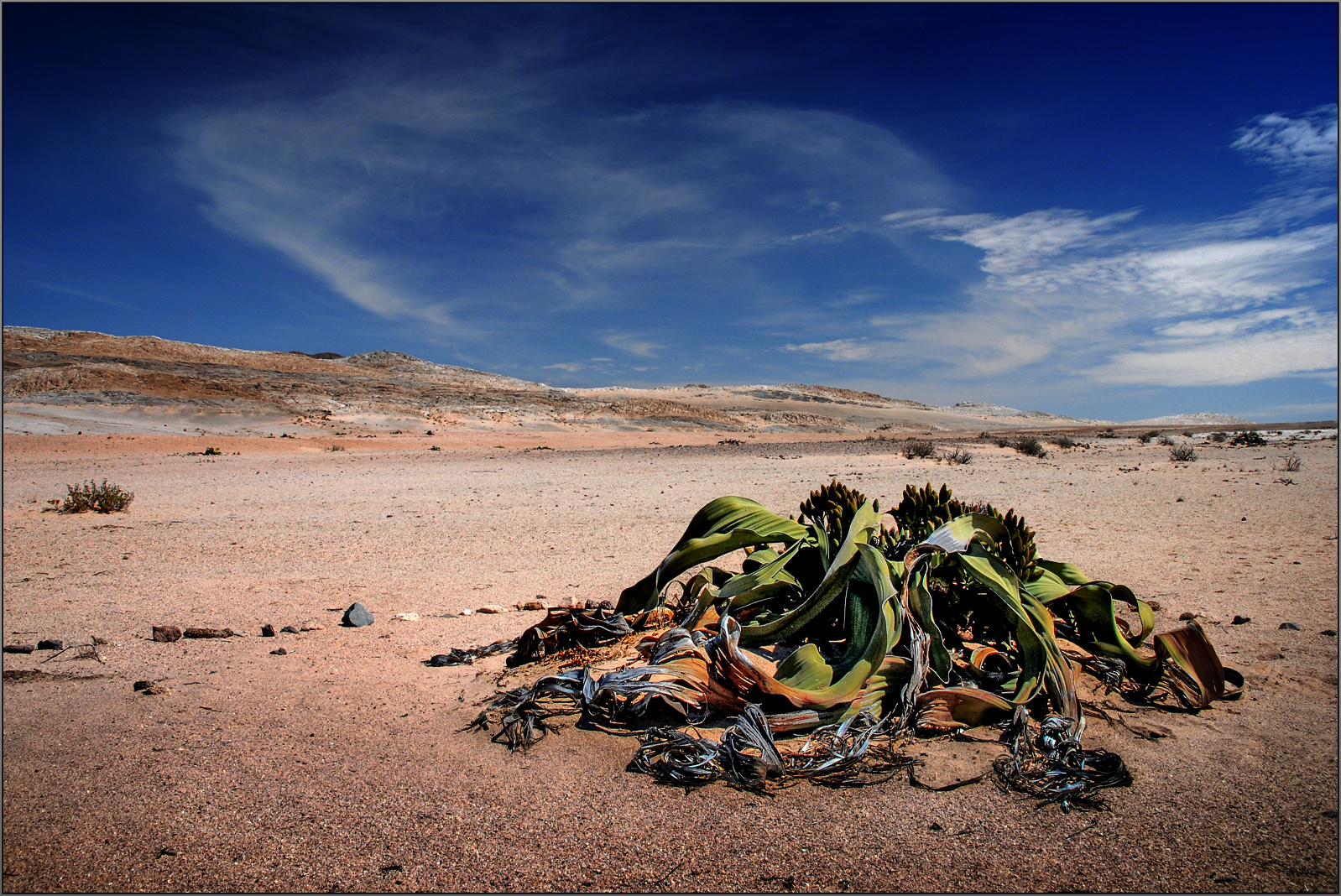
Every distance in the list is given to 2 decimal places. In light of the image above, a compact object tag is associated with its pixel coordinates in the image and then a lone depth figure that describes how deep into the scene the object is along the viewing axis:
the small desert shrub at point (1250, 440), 19.50
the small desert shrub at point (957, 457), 16.64
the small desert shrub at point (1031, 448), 18.73
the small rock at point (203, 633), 4.31
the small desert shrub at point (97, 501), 9.29
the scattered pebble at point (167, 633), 4.22
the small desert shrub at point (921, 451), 17.58
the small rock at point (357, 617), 4.72
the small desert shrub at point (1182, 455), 15.18
